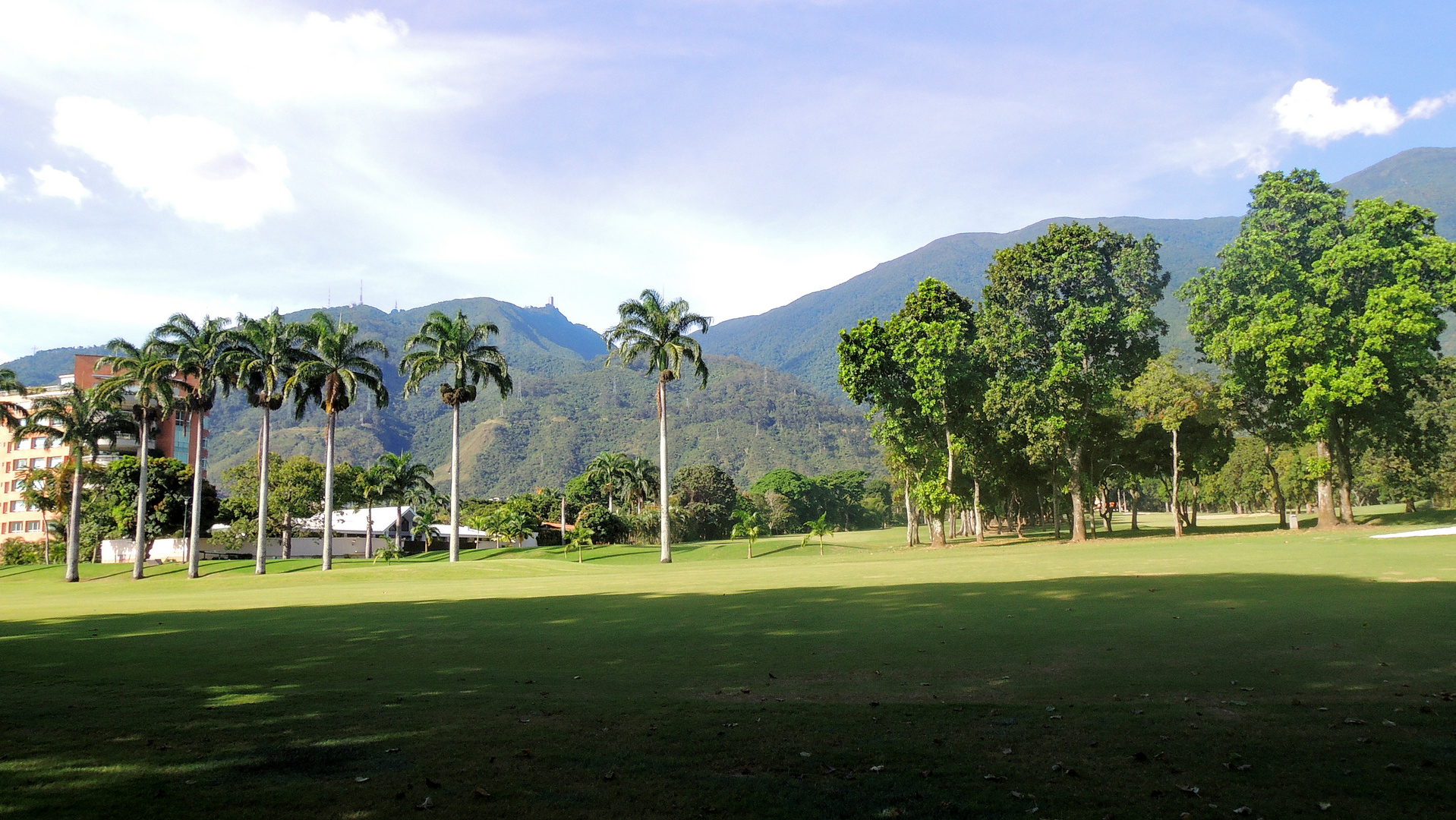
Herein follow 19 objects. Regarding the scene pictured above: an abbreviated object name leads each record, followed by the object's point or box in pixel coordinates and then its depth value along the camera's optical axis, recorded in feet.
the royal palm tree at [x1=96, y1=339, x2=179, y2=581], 178.19
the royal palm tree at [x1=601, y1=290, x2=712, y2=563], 195.31
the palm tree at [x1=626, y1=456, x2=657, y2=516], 357.20
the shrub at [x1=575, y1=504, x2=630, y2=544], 267.80
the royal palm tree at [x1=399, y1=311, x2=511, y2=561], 187.21
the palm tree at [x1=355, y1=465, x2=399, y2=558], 260.01
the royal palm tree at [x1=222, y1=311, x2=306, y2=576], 172.45
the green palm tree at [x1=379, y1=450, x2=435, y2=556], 266.16
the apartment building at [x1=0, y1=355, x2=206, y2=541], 395.34
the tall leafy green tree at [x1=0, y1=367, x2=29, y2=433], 190.08
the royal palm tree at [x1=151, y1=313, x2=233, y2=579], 175.73
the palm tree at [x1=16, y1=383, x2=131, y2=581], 188.55
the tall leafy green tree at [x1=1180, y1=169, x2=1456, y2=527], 153.69
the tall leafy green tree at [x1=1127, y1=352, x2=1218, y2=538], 172.35
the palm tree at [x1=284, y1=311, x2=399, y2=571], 177.37
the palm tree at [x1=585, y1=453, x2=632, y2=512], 356.59
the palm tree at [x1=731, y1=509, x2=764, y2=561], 191.01
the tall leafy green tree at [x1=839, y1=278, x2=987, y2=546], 178.29
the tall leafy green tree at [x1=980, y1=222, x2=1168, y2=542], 175.42
